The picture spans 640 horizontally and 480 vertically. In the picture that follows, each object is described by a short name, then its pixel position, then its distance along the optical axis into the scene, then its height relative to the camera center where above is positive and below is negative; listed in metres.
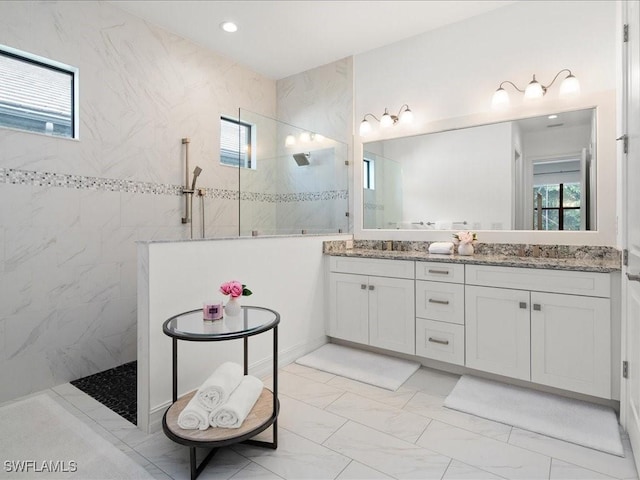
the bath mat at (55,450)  1.56 -1.00
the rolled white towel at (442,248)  2.80 -0.06
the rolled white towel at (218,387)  1.66 -0.71
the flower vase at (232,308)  1.84 -0.35
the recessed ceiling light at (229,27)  3.01 +1.82
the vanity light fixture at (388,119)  3.22 +1.12
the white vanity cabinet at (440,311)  2.45 -0.51
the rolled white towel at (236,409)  1.60 -0.77
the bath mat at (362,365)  2.46 -0.94
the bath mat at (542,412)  1.77 -0.96
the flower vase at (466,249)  2.72 -0.07
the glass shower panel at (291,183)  3.06 +0.54
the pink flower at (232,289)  1.83 -0.25
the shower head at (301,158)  3.41 +0.78
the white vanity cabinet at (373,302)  2.68 -0.50
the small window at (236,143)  3.07 +0.89
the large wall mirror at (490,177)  2.52 +0.50
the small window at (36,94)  2.29 +0.99
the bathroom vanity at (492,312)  2.00 -0.48
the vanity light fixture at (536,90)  2.46 +1.08
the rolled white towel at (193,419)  1.59 -0.80
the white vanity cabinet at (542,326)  1.99 -0.52
